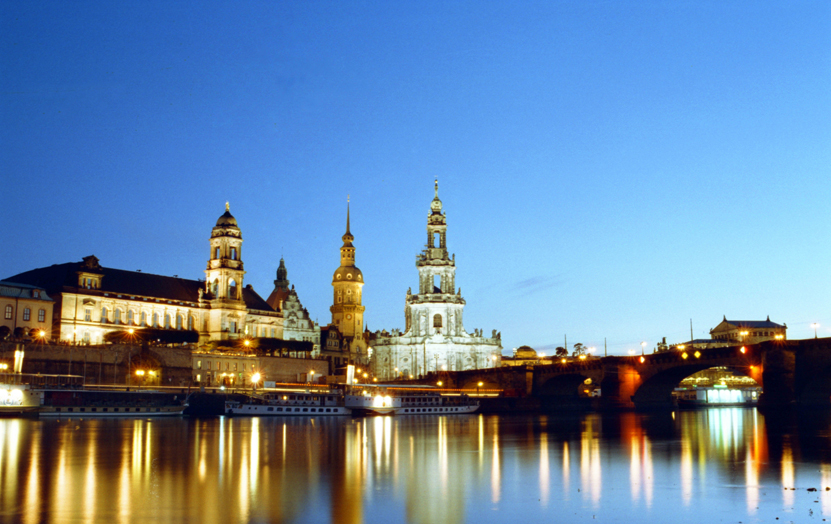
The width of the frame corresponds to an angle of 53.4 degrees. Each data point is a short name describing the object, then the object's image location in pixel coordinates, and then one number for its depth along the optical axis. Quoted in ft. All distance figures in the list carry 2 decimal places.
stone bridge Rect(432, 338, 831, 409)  273.95
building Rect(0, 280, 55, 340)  337.93
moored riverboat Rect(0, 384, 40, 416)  232.12
